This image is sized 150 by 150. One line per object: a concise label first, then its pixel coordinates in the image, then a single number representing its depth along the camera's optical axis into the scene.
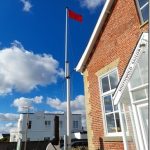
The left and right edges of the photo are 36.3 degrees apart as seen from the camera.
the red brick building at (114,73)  7.45
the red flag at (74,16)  15.14
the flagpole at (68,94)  9.91
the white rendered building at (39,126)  58.59
